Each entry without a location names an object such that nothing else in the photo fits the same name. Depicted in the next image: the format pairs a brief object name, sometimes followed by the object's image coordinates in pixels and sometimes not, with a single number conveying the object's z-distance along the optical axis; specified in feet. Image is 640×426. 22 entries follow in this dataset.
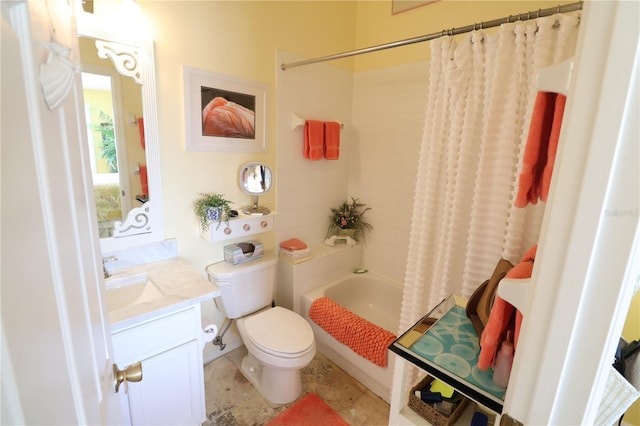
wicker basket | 3.12
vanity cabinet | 4.04
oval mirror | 6.47
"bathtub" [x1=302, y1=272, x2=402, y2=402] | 6.07
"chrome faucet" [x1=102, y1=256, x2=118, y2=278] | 4.91
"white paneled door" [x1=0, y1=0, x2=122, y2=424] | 0.90
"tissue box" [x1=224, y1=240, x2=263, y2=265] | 6.32
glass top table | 2.71
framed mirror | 4.57
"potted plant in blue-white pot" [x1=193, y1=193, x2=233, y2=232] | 5.79
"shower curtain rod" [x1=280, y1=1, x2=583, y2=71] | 3.65
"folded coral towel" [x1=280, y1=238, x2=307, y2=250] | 7.39
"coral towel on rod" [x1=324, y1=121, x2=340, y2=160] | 7.63
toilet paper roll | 4.76
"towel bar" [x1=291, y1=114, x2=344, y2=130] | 7.13
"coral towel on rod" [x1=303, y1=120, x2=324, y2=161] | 7.30
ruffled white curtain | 4.16
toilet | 5.45
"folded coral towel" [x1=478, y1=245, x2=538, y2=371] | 2.56
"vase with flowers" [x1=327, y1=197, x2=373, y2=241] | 8.80
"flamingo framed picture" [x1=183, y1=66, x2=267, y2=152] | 5.61
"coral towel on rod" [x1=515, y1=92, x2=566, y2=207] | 2.21
